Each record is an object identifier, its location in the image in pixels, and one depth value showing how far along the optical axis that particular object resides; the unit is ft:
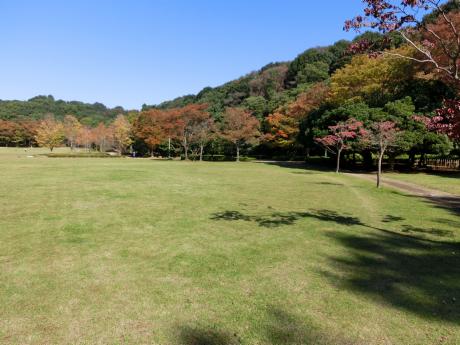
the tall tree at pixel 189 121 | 162.09
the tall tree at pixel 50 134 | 220.02
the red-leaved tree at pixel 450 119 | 22.72
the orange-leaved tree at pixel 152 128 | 176.76
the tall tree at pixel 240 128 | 146.22
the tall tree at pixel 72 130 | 245.49
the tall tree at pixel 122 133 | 214.48
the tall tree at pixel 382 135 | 60.75
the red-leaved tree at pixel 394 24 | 20.48
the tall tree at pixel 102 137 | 234.58
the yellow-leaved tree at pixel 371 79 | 107.04
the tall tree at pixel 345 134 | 88.13
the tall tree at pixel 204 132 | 160.35
